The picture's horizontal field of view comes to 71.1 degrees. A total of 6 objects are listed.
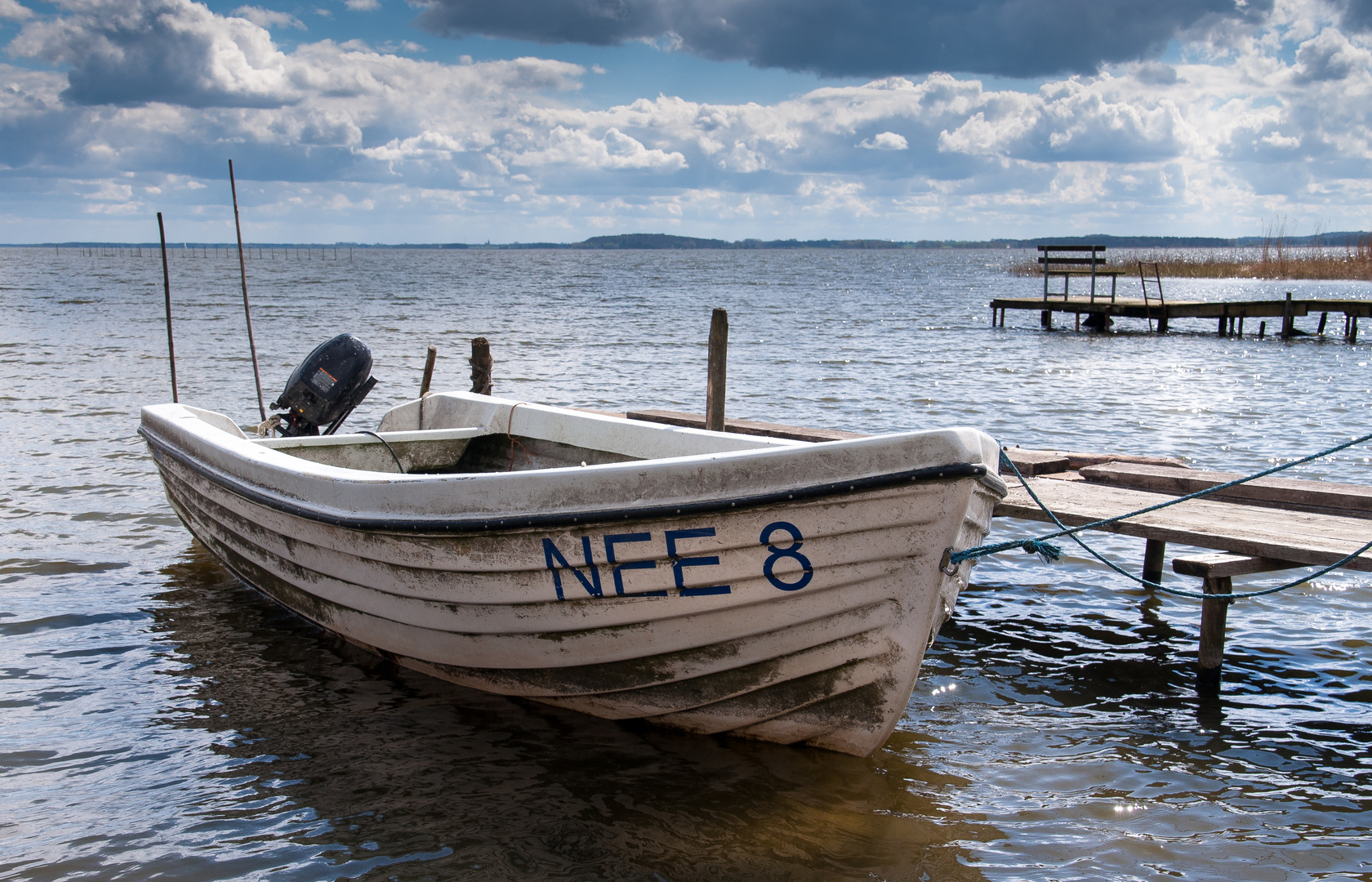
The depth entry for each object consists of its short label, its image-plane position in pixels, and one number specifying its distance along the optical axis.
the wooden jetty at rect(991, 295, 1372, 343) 25.05
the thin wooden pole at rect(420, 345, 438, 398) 10.03
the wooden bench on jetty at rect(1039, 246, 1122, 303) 28.77
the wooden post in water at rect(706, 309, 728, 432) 7.99
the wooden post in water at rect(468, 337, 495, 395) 9.53
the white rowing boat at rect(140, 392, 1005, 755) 3.70
